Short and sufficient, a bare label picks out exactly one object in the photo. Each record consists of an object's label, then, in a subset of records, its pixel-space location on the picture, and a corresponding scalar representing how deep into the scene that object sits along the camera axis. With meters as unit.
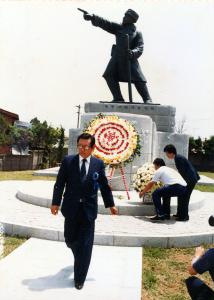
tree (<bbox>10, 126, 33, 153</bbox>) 38.30
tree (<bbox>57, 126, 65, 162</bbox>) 32.28
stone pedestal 13.46
